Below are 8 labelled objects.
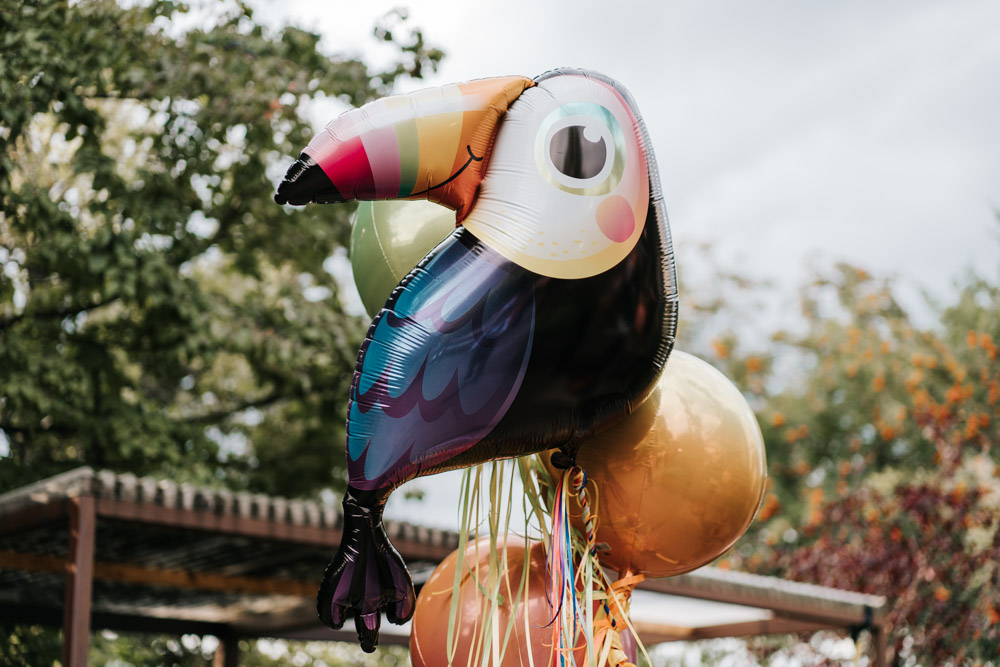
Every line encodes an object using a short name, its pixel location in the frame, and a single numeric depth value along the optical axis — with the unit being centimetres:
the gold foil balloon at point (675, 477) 185
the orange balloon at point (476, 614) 179
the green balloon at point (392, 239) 203
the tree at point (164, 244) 475
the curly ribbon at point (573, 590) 166
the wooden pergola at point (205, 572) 350
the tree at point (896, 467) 699
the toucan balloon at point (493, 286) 156
